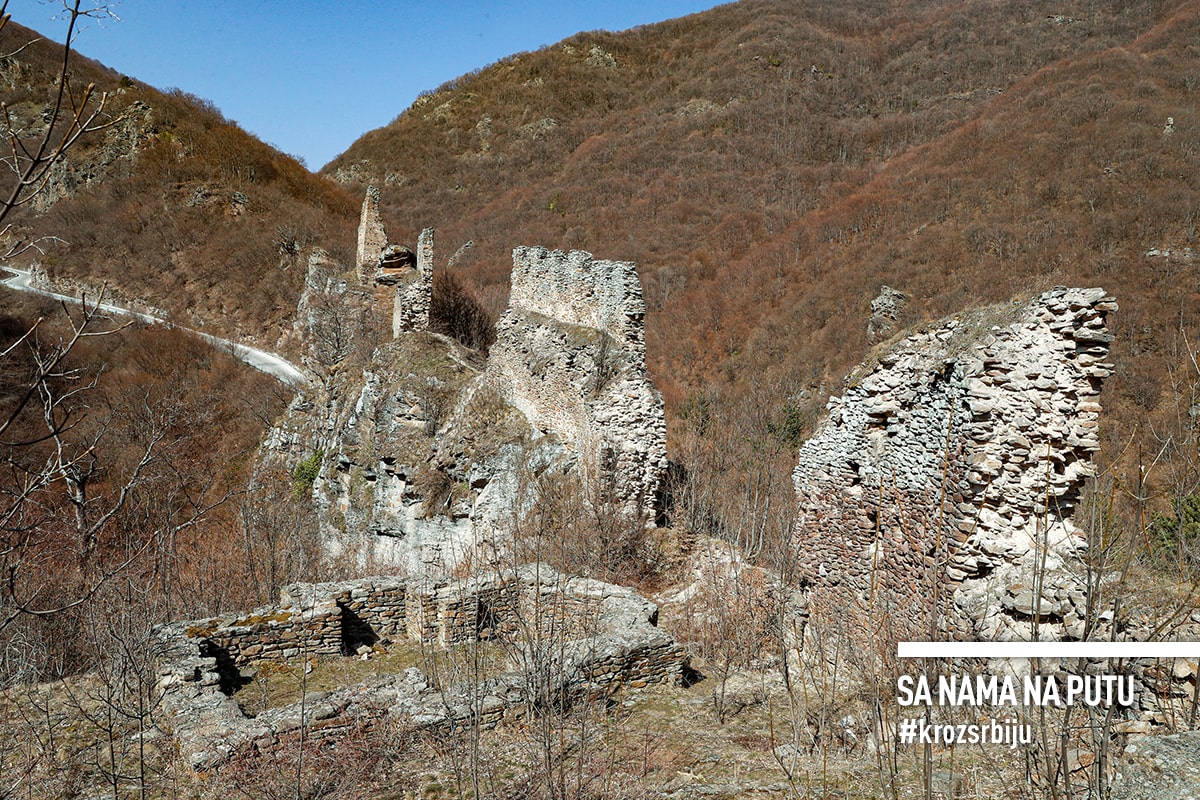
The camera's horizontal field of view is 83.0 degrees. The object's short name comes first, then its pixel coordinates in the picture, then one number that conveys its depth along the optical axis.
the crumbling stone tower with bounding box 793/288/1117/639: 6.65
